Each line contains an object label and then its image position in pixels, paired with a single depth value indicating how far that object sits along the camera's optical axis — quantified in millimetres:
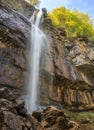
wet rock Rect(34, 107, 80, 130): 5820
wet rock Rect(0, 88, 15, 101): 5705
